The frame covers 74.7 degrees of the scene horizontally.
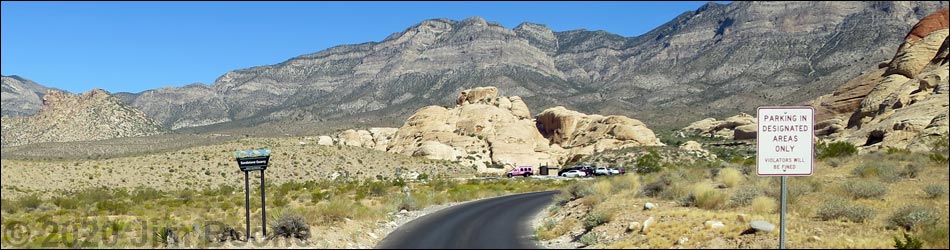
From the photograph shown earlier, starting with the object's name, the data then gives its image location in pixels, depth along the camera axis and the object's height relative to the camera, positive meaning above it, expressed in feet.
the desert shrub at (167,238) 57.86 -11.03
